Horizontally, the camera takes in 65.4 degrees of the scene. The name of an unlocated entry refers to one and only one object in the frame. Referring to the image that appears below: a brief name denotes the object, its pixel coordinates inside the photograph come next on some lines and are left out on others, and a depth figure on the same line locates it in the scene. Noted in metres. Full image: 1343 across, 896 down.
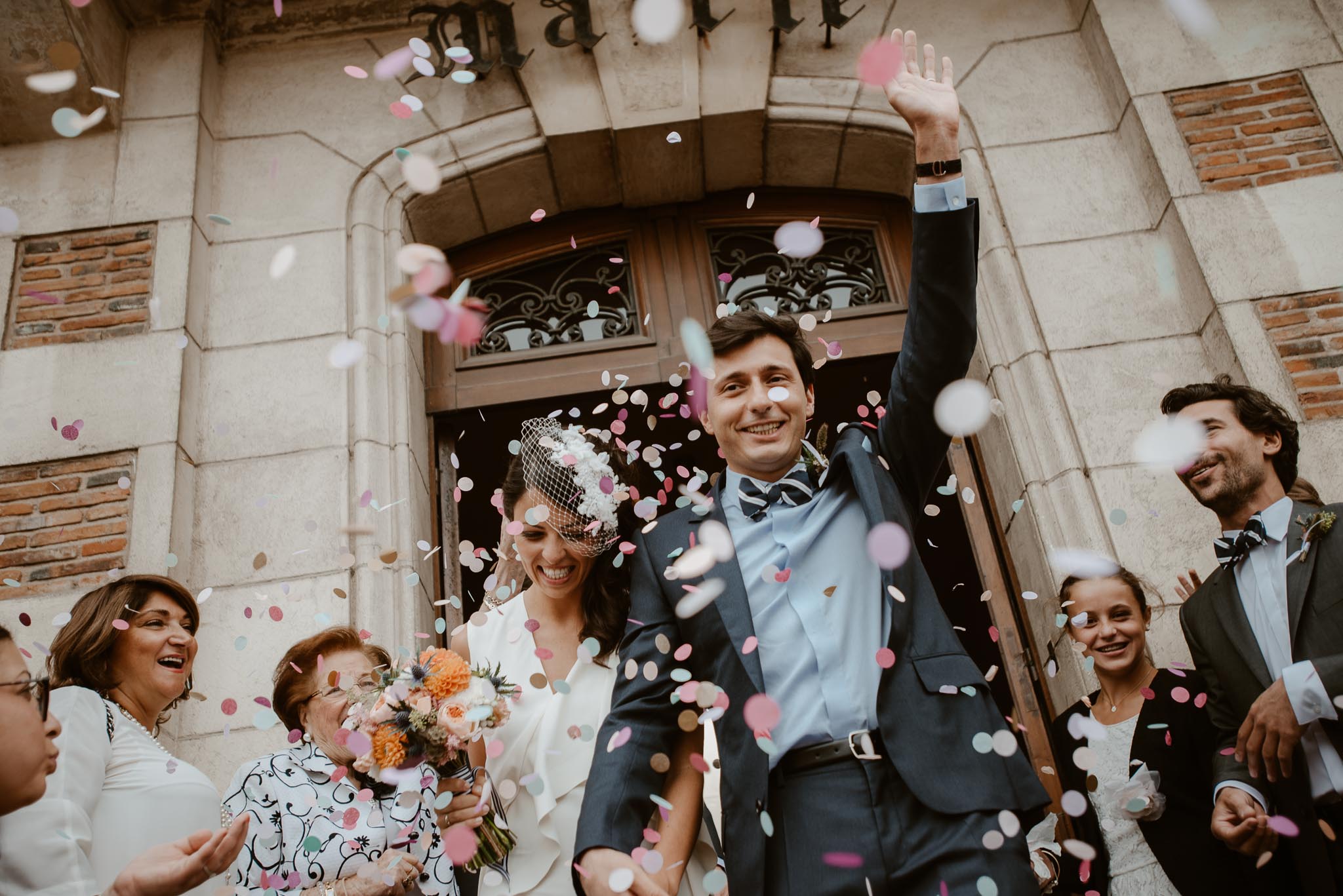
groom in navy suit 2.04
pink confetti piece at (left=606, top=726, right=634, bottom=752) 2.31
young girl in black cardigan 3.02
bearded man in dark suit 2.65
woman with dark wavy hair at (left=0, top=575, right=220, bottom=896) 2.26
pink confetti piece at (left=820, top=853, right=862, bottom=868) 2.01
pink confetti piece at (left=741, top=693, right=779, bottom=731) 2.18
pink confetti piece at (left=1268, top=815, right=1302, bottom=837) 2.66
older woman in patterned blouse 2.95
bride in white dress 2.77
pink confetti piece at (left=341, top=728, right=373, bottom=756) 2.60
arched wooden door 5.21
